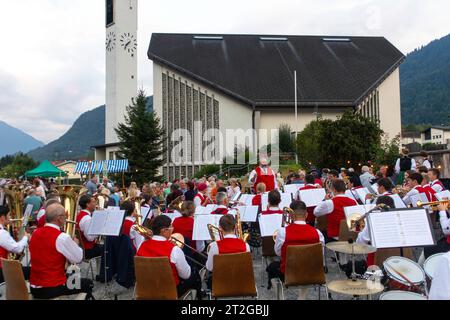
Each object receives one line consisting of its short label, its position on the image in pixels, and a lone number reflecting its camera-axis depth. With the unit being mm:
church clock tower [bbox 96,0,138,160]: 47625
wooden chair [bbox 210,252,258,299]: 4488
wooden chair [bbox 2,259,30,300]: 4344
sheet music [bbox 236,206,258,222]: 7828
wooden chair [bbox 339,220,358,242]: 6230
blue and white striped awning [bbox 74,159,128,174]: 31281
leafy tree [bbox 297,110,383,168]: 21172
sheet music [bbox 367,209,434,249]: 4223
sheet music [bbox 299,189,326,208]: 7977
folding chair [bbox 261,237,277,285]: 6536
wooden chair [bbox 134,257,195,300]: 4348
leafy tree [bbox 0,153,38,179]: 70700
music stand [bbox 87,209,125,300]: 5946
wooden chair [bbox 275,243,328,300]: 4723
